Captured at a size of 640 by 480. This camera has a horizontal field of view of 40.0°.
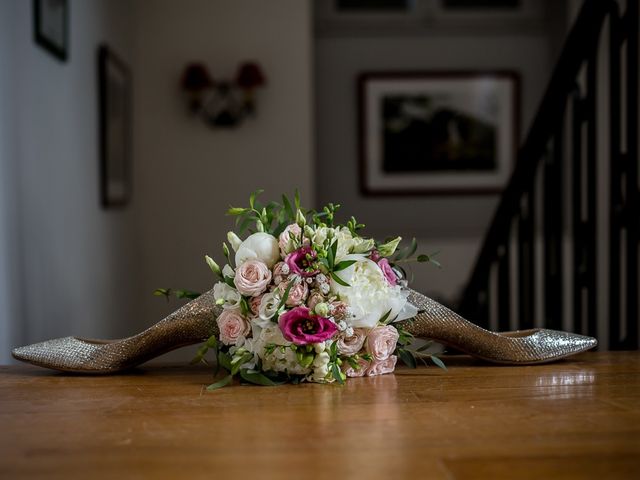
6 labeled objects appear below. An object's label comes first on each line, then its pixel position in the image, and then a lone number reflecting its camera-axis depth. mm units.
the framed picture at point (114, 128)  4164
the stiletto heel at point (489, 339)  1491
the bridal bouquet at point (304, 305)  1355
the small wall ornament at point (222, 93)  5145
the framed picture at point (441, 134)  6199
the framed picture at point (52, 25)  3080
